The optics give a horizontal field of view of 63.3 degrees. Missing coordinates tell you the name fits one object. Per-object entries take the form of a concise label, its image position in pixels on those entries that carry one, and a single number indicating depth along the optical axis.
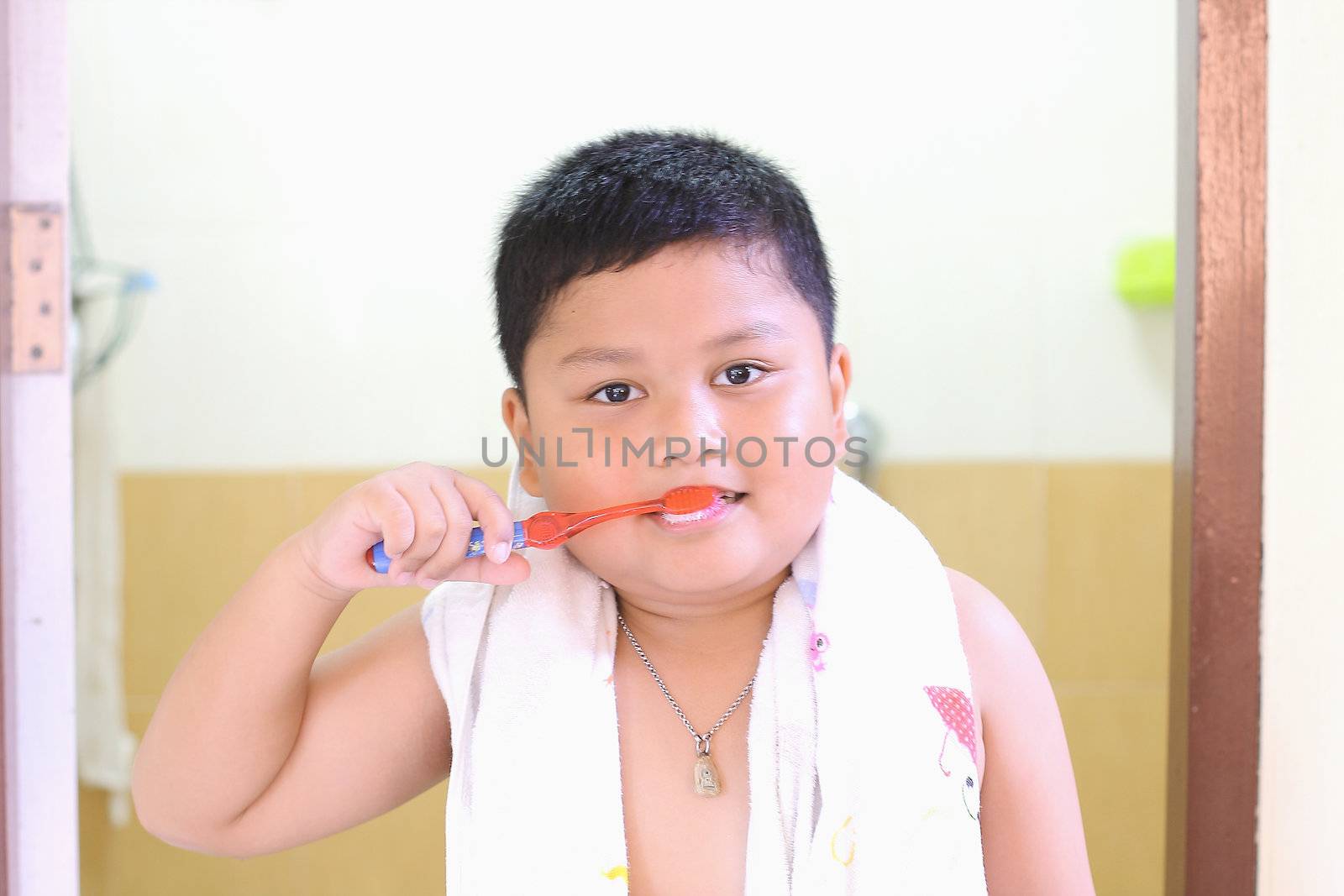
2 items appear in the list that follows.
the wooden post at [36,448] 0.77
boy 0.71
